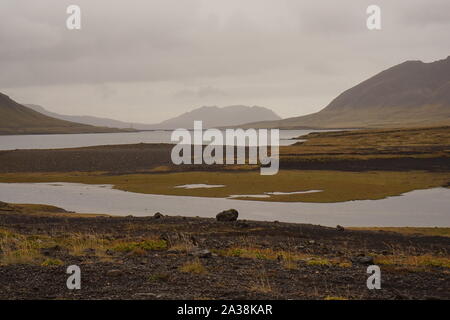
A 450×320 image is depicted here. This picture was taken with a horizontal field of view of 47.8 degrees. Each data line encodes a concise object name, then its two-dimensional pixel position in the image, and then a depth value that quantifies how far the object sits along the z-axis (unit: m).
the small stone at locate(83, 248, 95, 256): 20.15
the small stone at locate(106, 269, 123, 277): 15.48
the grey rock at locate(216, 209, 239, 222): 32.66
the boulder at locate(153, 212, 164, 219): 34.31
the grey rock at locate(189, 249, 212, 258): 19.47
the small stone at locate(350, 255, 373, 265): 19.25
